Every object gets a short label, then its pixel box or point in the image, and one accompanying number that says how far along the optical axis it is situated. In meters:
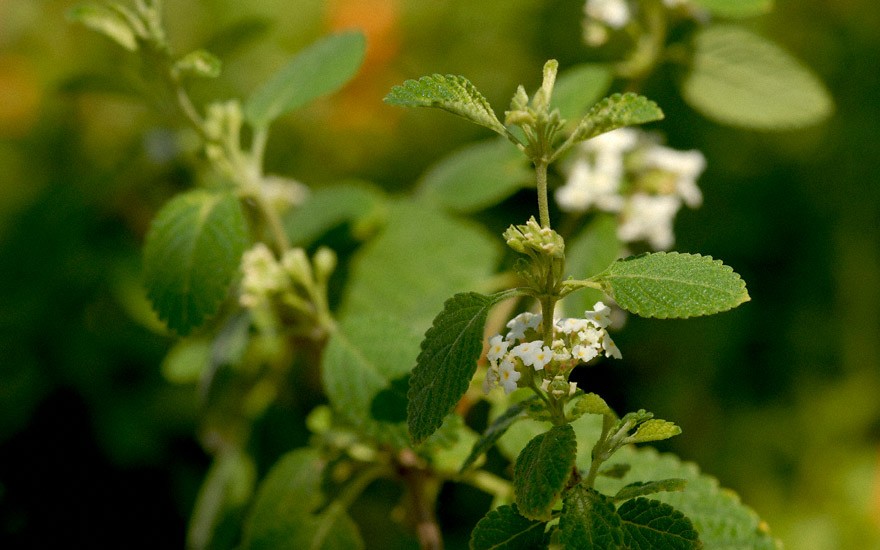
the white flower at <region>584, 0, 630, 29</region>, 0.70
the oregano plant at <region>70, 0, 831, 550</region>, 0.57
